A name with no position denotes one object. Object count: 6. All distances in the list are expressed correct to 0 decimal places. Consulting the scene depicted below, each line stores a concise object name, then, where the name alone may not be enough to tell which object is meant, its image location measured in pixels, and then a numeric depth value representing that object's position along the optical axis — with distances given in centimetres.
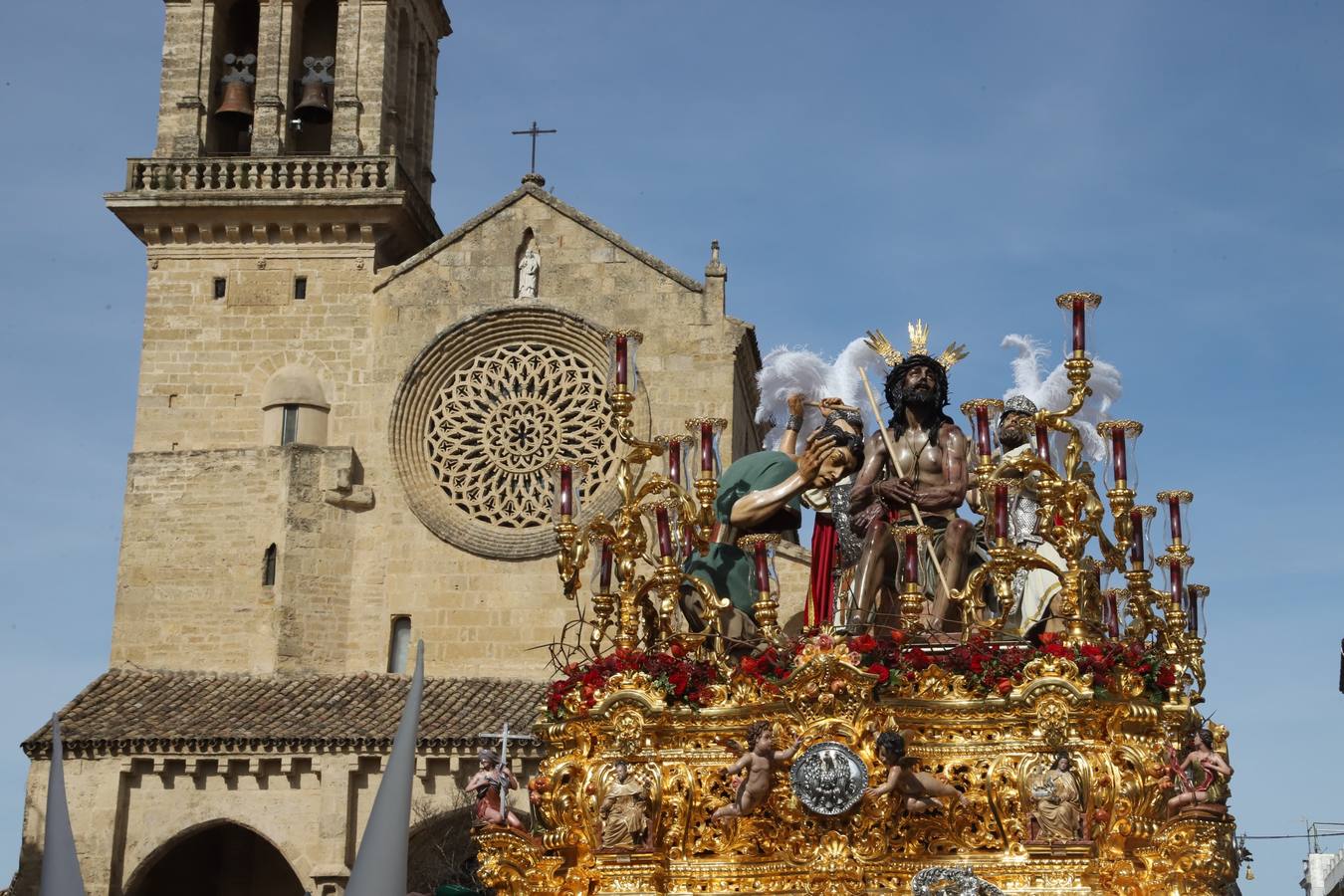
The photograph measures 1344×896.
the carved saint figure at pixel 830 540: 1568
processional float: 1295
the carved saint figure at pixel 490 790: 1448
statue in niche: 3334
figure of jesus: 1466
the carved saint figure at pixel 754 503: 1540
